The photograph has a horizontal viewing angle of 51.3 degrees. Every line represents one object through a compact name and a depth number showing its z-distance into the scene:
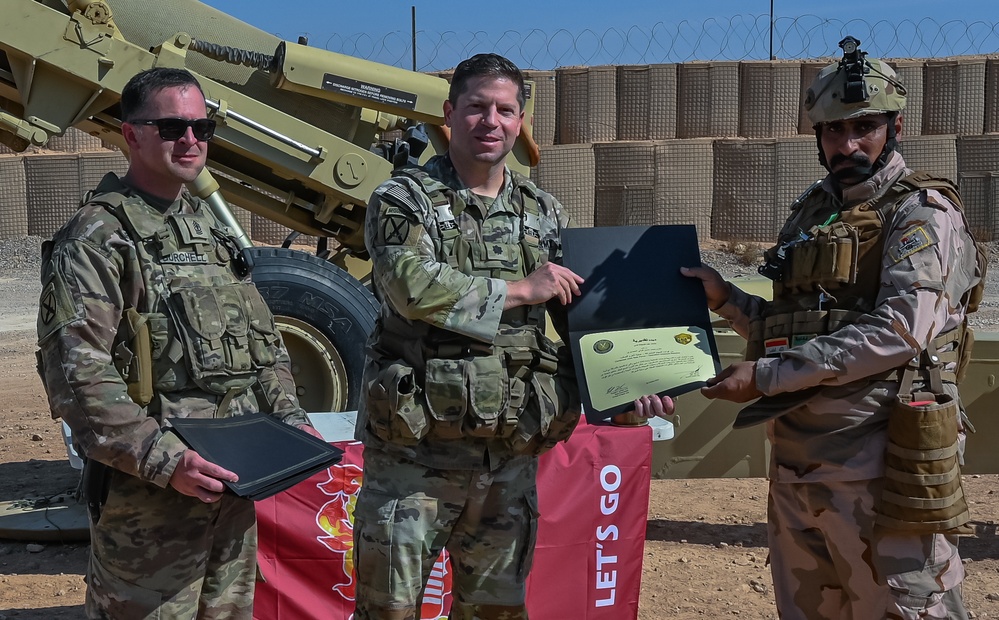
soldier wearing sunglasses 2.47
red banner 3.78
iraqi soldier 2.86
